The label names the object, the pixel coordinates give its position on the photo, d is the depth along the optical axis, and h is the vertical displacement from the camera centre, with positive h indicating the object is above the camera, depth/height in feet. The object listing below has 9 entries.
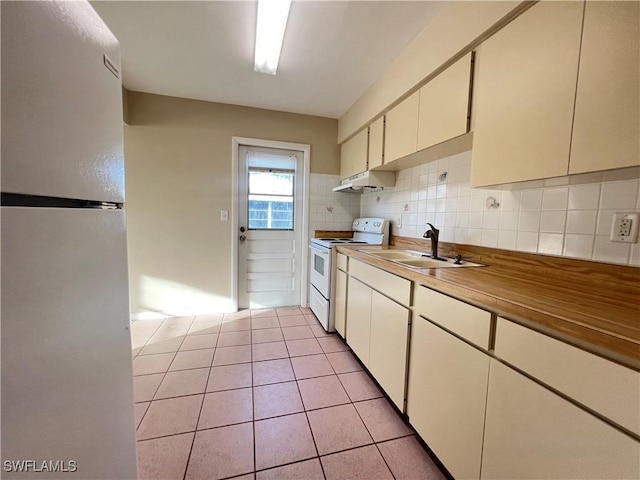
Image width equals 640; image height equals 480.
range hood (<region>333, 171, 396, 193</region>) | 8.11 +1.41
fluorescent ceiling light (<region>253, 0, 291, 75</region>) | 4.93 +4.16
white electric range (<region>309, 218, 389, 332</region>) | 8.21 -1.44
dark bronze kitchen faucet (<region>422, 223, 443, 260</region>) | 5.87 -0.33
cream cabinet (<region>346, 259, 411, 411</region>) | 4.55 -2.19
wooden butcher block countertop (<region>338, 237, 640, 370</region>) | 2.02 -0.79
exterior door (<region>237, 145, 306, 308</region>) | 9.93 -0.29
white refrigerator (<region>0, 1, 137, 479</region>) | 1.47 -0.26
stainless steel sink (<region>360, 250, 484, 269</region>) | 5.26 -0.85
